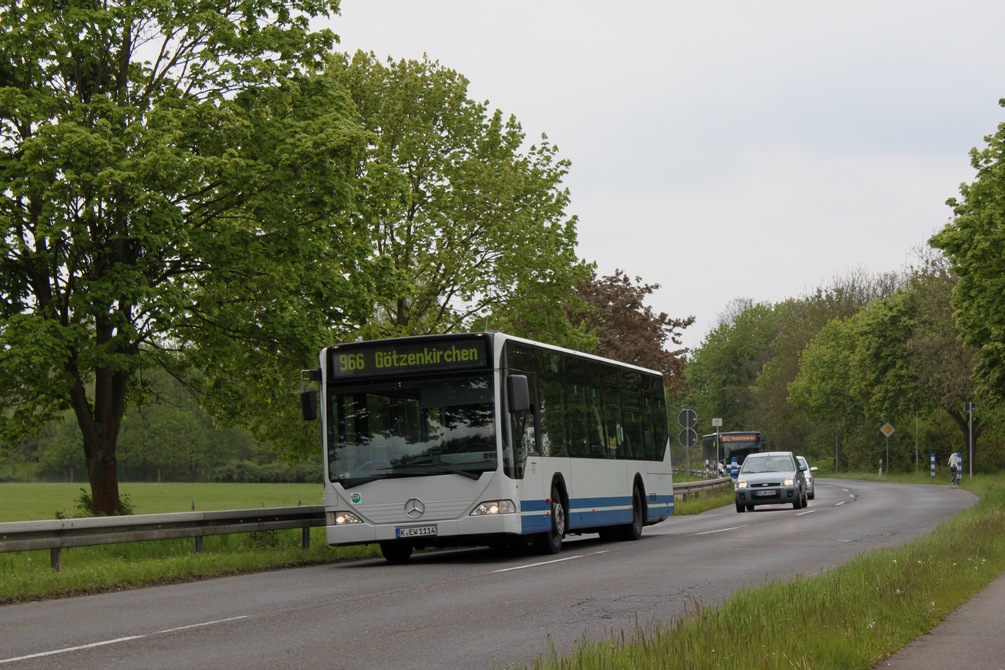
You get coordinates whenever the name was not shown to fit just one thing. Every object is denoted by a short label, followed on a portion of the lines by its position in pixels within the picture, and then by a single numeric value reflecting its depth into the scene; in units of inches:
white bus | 712.4
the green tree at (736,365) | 5172.2
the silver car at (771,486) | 1504.7
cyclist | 2444.6
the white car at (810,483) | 1776.7
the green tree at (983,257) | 1321.4
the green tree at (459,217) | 1453.0
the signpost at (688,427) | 1574.8
